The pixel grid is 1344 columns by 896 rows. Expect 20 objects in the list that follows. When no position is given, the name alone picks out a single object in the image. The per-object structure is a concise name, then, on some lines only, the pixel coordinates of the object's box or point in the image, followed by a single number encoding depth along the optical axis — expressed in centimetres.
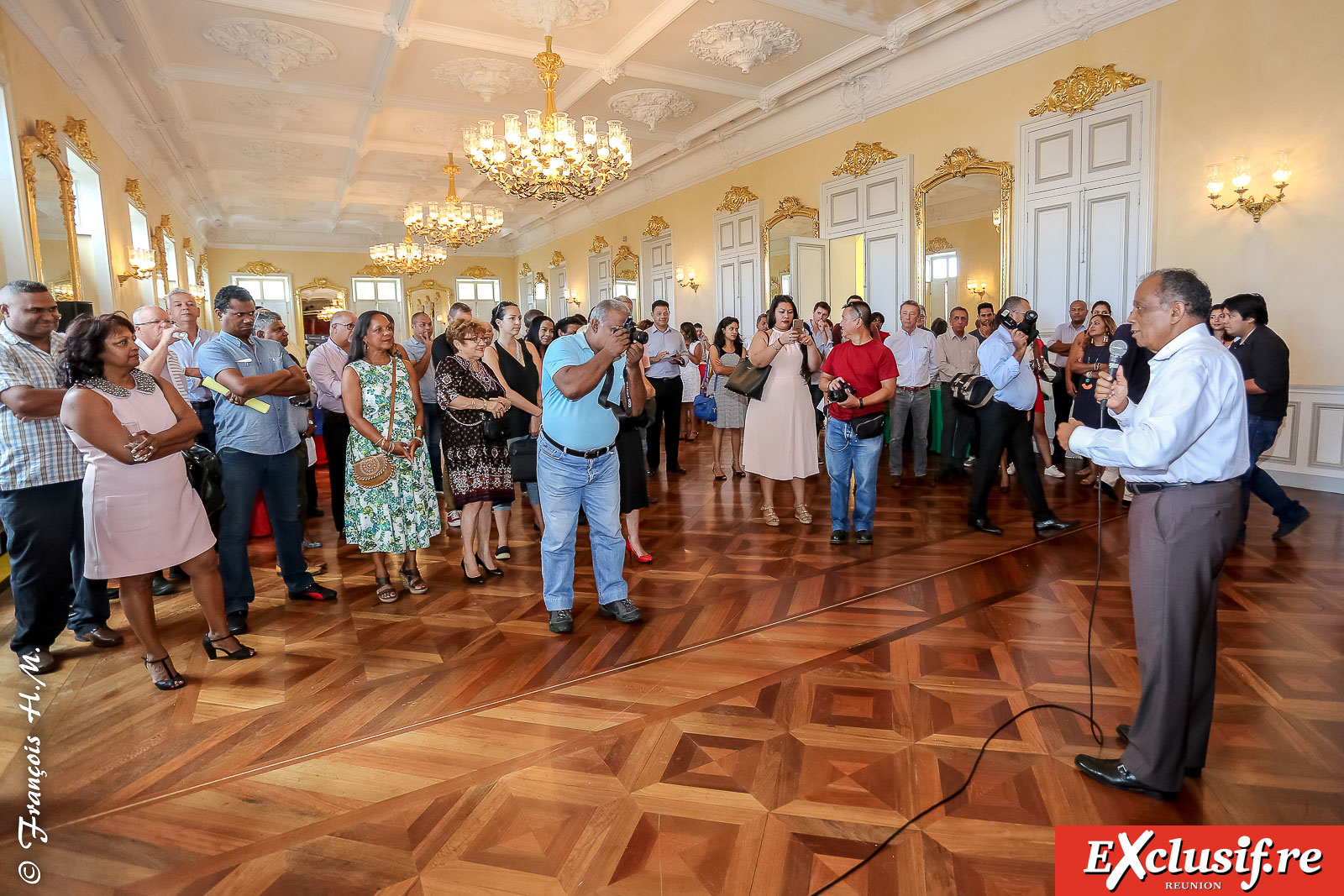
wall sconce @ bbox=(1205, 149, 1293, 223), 521
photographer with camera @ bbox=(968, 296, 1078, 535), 428
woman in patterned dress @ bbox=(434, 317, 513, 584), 374
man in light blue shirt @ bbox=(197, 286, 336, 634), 323
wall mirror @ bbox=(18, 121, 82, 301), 508
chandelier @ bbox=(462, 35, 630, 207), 633
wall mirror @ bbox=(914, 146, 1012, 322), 711
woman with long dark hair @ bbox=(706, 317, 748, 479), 622
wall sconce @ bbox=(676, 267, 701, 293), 1155
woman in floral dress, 345
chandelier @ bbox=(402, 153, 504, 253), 992
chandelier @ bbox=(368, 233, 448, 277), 1237
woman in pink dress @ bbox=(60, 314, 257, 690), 246
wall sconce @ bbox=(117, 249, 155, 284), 777
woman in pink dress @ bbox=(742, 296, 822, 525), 474
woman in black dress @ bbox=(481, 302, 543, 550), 403
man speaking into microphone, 174
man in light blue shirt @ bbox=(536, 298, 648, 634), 297
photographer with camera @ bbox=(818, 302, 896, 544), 432
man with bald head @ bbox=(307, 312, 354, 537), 454
